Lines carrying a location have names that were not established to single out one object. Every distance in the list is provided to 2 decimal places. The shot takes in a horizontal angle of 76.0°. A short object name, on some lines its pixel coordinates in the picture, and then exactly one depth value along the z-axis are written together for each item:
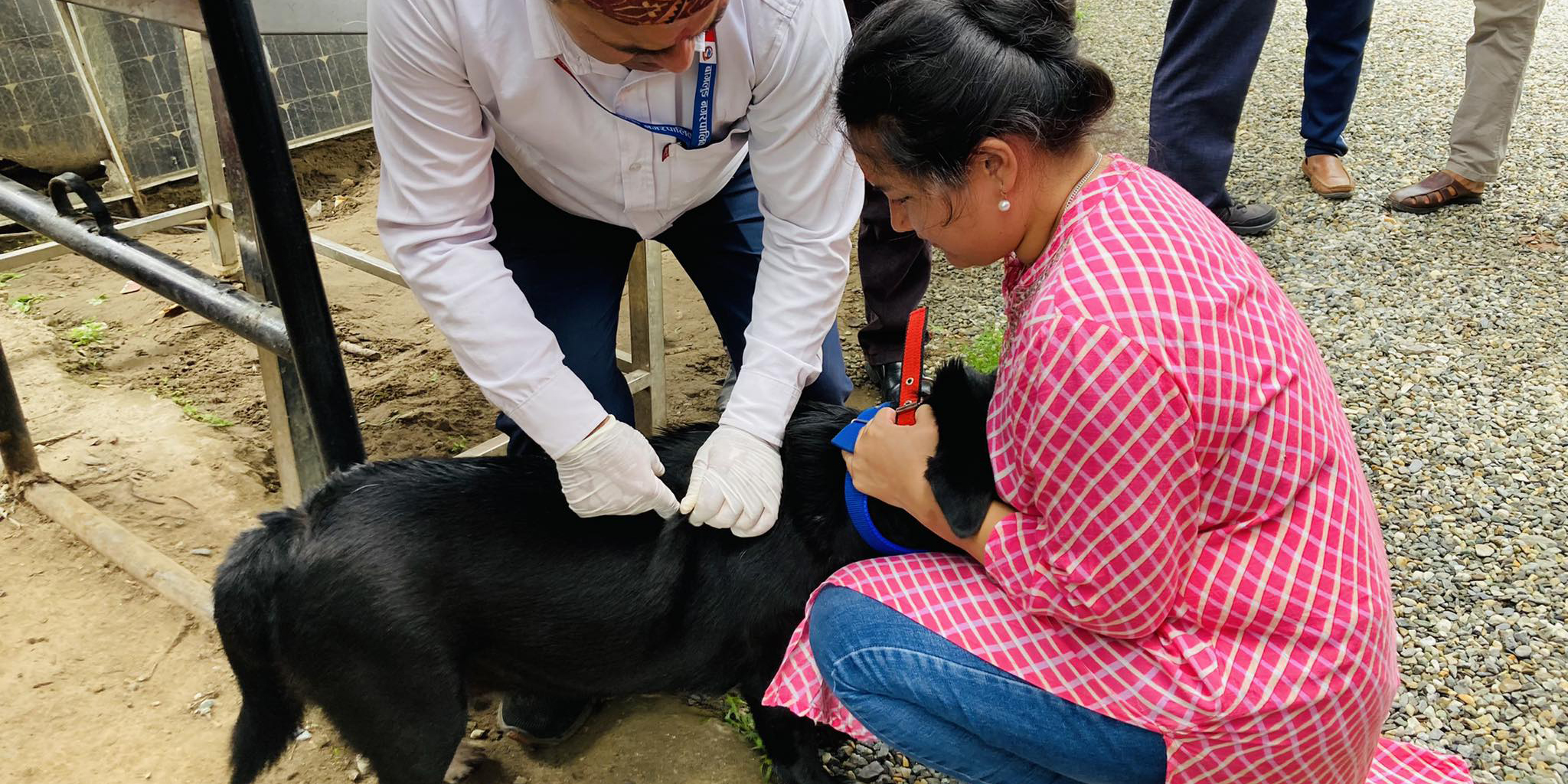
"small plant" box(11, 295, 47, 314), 3.62
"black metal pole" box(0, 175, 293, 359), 1.86
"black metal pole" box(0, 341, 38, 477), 2.54
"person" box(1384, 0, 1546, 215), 3.75
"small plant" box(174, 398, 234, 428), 3.04
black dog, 1.51
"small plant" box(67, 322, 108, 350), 3.46
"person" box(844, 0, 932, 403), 2.97
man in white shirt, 1.50
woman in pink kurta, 1.15
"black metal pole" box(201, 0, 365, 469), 1.48
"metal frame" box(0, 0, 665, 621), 1.54
